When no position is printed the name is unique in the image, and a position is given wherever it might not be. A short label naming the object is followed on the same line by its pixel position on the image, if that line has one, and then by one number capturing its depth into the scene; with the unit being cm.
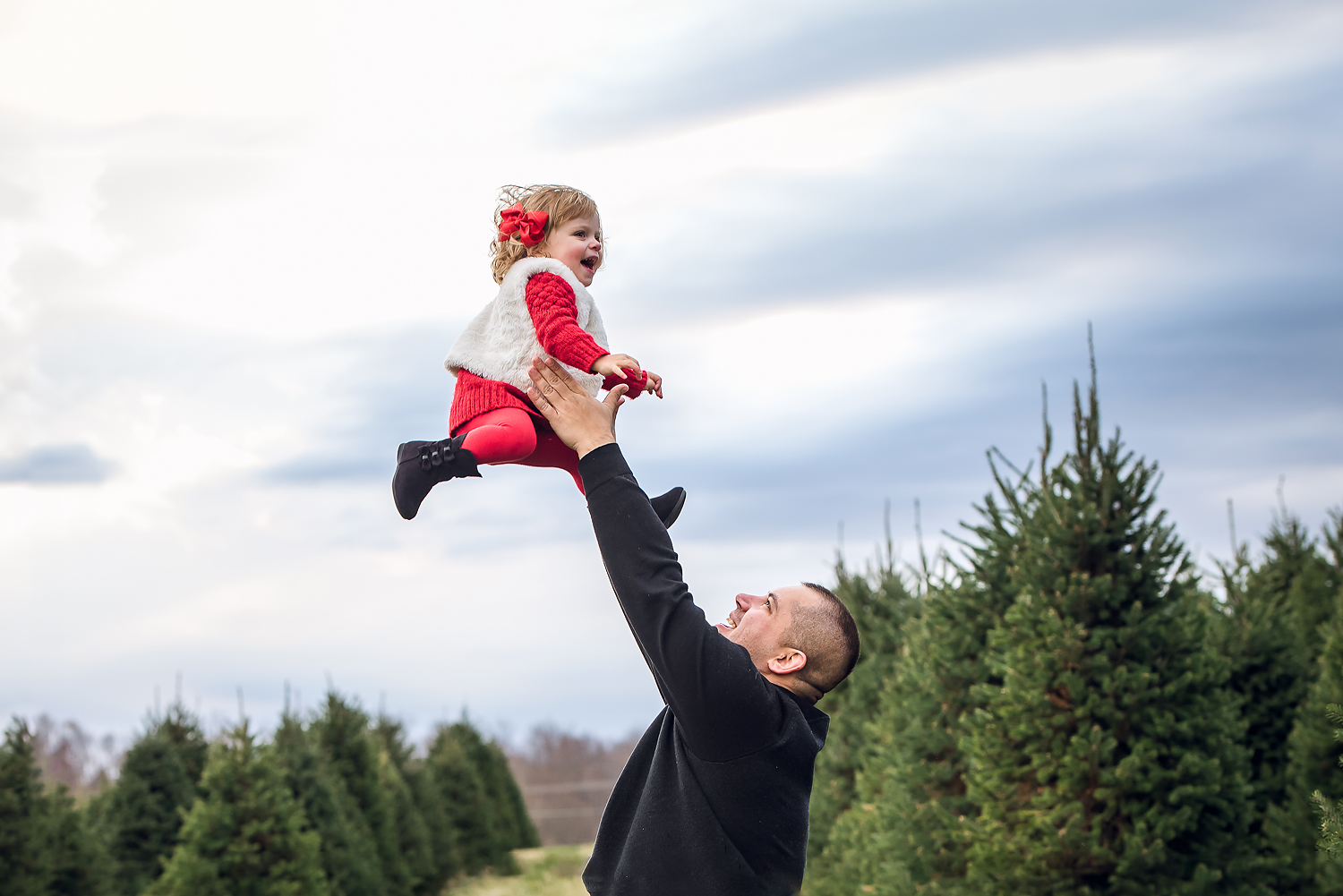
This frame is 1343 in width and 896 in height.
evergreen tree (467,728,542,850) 2756
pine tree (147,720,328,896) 1223
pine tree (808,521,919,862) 1454
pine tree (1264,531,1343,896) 838
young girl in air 322
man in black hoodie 307
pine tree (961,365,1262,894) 804
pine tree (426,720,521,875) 2488
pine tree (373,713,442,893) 2095
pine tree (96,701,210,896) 1368
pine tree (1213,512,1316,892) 934
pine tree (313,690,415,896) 1947
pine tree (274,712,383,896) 1592
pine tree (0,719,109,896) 1123
